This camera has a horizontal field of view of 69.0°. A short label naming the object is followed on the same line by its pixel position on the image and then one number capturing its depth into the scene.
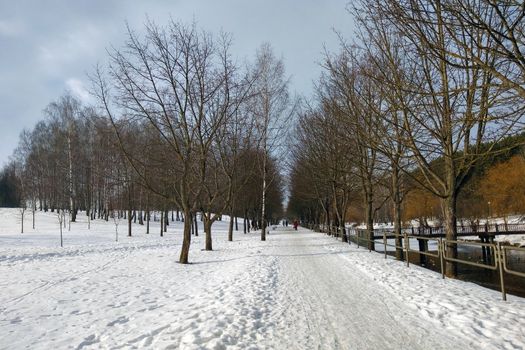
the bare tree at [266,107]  27.09
